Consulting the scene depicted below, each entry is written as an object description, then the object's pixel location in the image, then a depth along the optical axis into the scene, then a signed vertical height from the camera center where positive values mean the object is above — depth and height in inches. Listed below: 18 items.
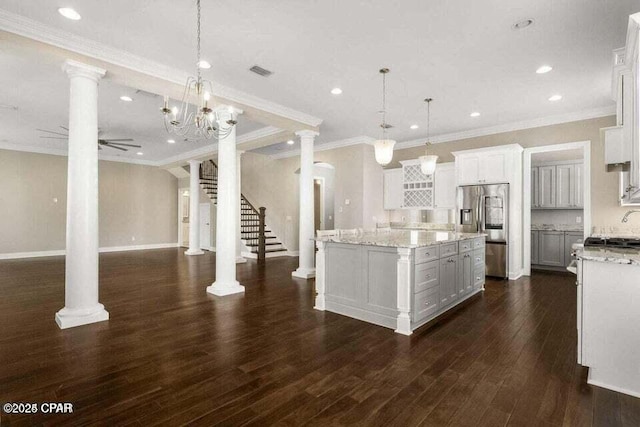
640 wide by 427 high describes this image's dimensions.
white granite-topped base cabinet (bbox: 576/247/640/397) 84.1 -28.8
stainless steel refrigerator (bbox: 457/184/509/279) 230.4 -3.4
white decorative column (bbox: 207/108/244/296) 189.9 -1.1
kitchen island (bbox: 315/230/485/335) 128.6 -28.8
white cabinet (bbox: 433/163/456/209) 271.9 +25.3
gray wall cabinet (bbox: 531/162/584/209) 263.4 +24.8
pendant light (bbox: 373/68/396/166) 165.9 +34.9
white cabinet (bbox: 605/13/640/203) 86.7 +35.9
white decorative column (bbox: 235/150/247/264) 337.8 +5.7
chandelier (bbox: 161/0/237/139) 114.4 +58.4
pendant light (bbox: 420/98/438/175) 193.0 +32.0
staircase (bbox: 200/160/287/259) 353.4 -19.2
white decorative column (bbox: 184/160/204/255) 379.2 +5.1
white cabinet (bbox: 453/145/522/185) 234.8 +39.2
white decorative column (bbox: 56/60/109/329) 134.7 +5.7
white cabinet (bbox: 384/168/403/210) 306.3 +25.5
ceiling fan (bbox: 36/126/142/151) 283.3 +74.5
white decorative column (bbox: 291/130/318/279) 243.6 +7.4
